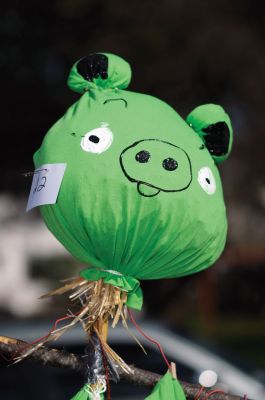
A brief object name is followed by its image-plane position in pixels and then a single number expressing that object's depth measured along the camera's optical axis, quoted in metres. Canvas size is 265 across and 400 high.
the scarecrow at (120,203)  2.28
